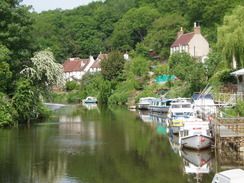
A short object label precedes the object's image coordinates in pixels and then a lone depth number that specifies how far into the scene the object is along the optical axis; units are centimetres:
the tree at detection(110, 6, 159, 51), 12606
